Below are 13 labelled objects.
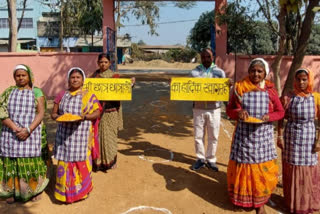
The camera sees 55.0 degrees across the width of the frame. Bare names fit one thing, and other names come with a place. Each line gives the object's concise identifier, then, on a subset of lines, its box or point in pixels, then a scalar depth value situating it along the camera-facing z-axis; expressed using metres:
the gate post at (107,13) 10.84
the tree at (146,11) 21.11
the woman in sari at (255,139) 3.25
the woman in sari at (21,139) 3.48
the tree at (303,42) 5.31
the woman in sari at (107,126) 4.38
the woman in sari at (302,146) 3.26
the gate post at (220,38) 9.41
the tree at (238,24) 8.29
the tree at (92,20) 22.26
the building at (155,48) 61.08
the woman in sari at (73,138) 3.55
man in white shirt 4.28
